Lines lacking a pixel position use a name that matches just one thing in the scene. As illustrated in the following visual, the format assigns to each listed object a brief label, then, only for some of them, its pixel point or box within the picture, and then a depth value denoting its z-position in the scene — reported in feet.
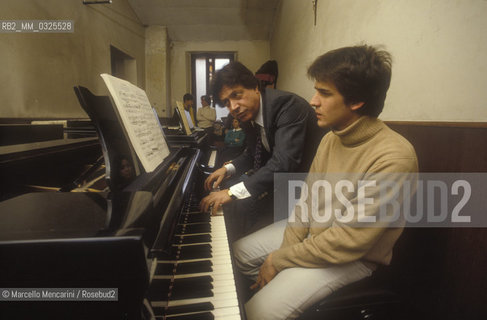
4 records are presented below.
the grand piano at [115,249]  1.68
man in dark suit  5.25
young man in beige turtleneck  3.24
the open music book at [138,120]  3.10
